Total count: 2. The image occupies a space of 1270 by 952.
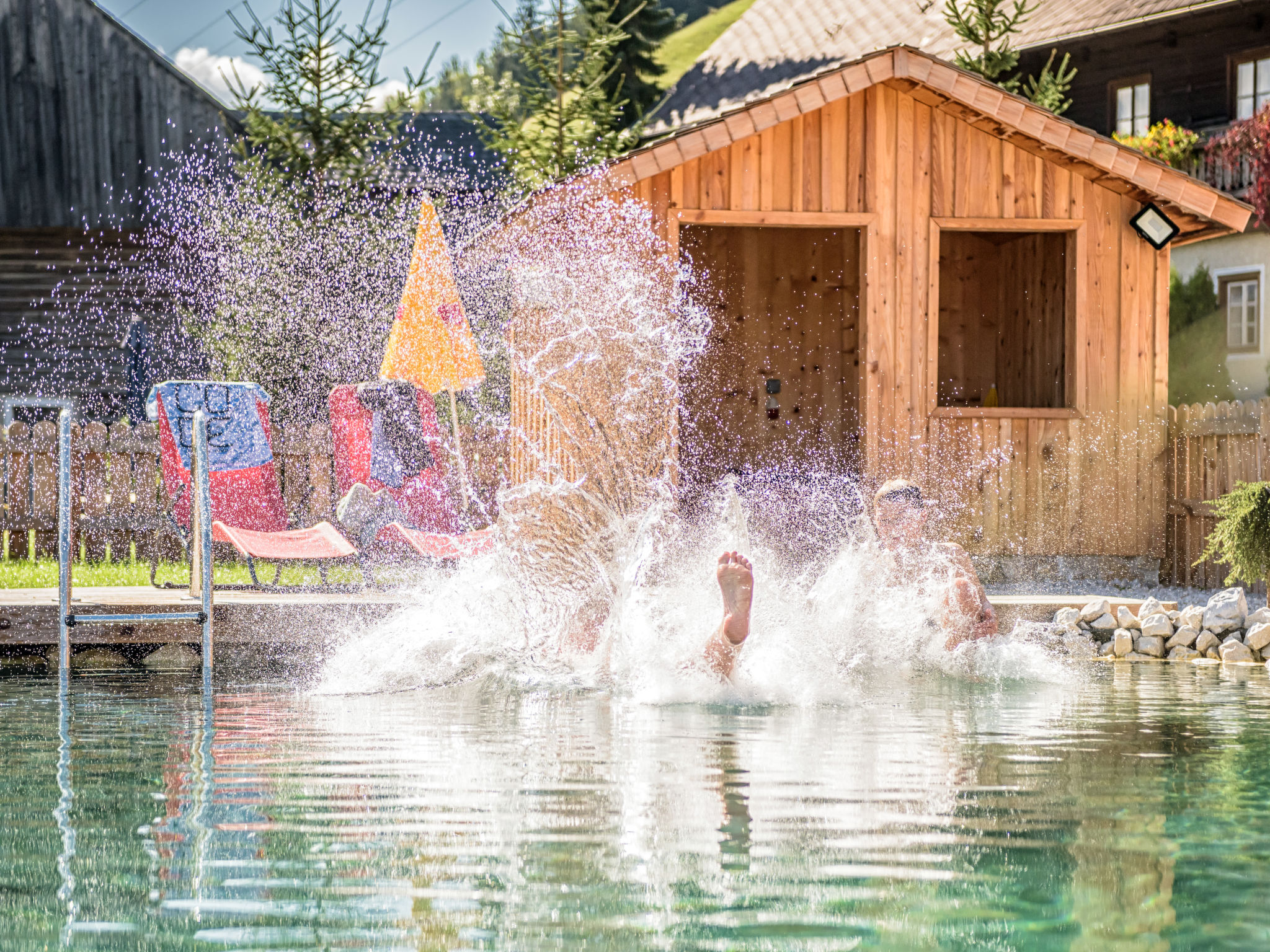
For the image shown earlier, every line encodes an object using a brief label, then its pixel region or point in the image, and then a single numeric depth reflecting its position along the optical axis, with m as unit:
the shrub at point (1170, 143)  23.38
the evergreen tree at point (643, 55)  35.44
